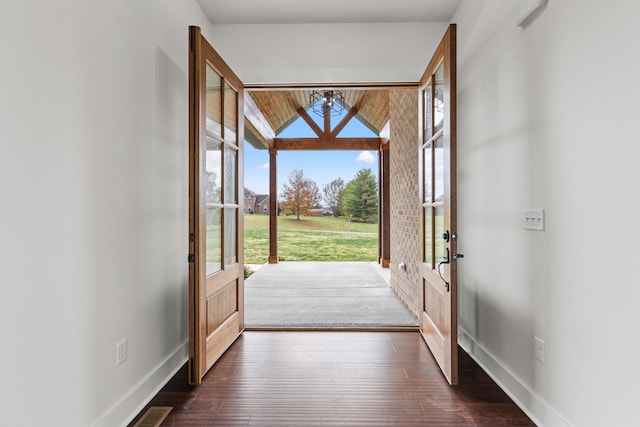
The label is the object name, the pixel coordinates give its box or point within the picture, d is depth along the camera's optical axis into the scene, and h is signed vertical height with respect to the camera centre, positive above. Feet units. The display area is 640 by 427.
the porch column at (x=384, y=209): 23.70 +0.18
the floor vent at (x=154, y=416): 5.82 -3.60
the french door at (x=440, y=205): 7.11 +0.15
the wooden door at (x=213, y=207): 7.00 +0.12
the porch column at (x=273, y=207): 25.64 +0.36
